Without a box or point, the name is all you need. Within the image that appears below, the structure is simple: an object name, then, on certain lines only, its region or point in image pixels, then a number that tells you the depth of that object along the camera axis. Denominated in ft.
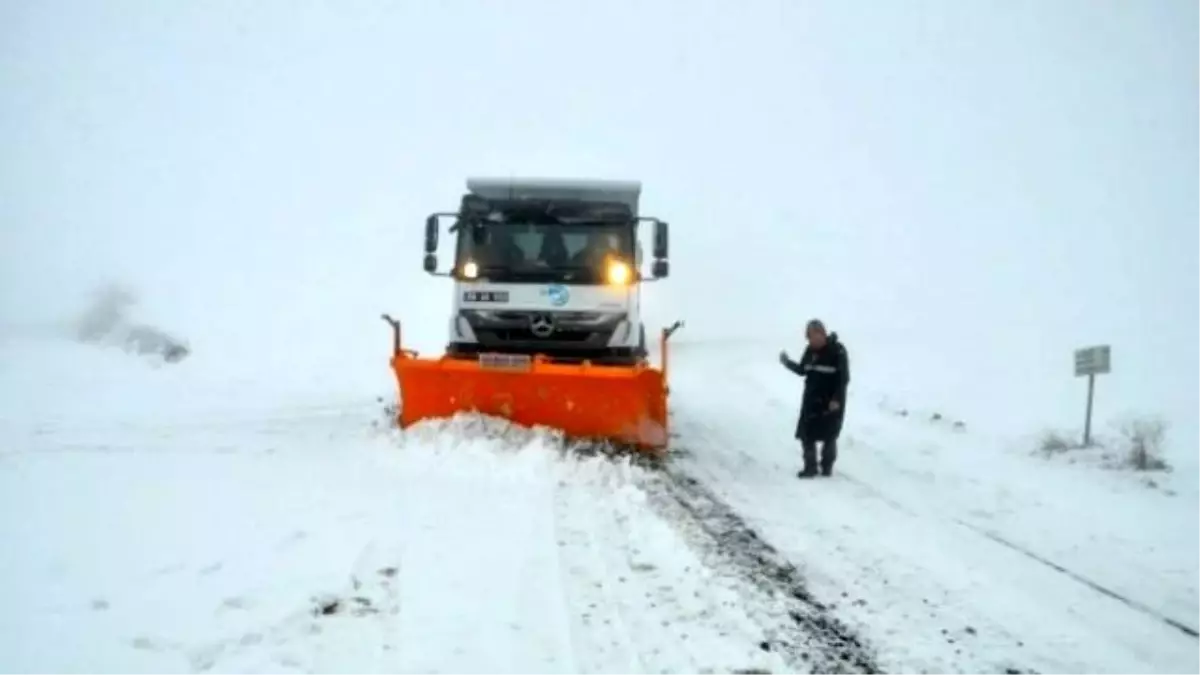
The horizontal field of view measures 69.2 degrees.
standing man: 26.17
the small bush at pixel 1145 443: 31.40
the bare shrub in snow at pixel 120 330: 86.33
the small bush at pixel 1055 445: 34.73
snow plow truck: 26.91
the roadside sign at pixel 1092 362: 34.30
